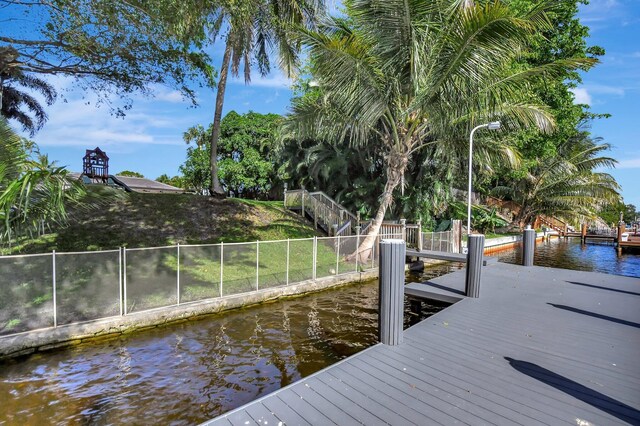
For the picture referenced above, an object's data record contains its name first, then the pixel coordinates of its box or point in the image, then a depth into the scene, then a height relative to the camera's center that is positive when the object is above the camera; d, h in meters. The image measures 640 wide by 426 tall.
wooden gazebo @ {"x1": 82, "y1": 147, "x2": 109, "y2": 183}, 19.64 +2.29
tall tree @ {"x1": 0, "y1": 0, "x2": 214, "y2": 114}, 8.55 +4.81
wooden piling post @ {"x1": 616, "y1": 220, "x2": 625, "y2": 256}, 28.49 -2.43
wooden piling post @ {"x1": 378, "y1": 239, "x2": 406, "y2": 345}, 5.19 -1.37
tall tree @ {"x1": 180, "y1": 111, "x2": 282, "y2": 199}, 31.47 +4.80
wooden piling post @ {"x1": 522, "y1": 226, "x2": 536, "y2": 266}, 11.95 -1.46
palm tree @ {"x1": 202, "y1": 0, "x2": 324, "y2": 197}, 13.35 +7.43
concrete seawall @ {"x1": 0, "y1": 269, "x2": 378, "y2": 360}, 6.28 -2.74
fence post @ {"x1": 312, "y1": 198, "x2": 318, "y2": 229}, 18.80 -0.46
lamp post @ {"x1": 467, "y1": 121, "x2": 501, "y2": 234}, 12.03 +3.00
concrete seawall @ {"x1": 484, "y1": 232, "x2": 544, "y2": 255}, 24.78 -3.00
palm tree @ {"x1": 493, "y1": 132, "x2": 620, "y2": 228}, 29.42 +2.08
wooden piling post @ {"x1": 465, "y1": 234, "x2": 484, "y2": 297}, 7.97 -1.36
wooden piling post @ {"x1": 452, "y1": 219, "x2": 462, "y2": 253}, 19.16 -1.68
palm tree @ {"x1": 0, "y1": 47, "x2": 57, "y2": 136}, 22.14 +7.68
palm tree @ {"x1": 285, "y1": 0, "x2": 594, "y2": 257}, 9.52 +4.61
